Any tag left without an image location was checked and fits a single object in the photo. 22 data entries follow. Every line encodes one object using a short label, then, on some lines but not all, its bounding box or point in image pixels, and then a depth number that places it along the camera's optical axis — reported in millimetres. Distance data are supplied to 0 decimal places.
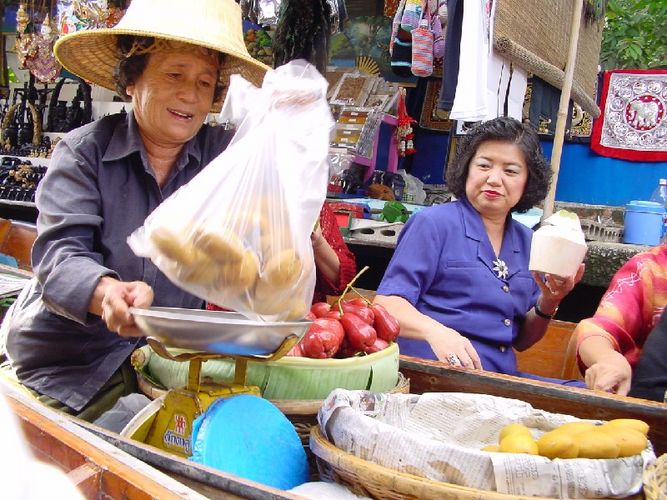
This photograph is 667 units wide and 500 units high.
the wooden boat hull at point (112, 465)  994
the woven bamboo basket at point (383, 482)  1079
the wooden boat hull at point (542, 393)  1659
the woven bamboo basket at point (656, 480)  1091
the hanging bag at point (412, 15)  4805
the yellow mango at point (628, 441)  1170
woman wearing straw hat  1651
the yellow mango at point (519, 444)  1170
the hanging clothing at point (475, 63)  3473
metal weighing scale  1144
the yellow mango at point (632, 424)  1280
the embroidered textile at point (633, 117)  6000
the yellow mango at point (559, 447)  1161
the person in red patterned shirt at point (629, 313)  2143
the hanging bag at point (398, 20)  4930
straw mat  3607
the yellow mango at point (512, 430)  1259
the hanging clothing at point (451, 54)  3789
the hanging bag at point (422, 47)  4754
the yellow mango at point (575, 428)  1225
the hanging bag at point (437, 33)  4850
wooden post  3666
